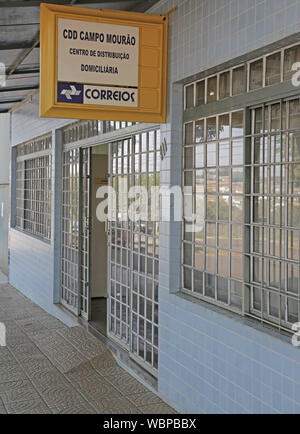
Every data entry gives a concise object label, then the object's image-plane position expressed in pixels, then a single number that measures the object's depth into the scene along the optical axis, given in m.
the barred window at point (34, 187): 9.98
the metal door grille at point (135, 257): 5.69
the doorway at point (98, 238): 9.95
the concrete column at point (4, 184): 13.09
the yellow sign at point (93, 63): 4.47
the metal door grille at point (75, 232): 8.05
